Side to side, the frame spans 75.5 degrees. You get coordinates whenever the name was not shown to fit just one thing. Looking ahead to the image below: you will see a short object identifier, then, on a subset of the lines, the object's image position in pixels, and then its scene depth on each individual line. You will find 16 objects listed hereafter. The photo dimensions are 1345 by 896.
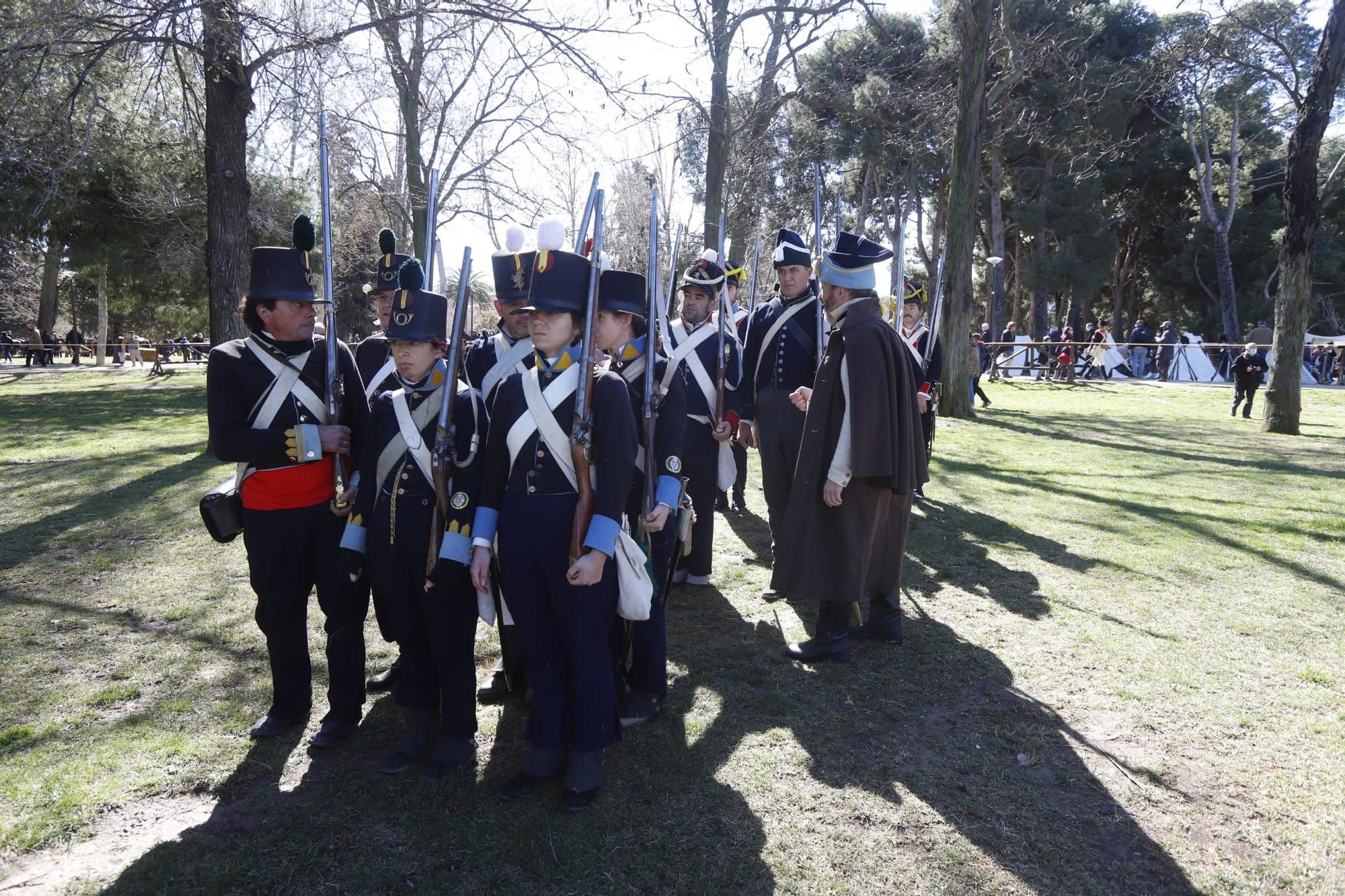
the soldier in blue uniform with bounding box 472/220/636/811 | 3.26
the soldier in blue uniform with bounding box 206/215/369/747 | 3.68
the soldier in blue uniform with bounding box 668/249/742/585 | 5.94
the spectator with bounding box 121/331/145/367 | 35.31
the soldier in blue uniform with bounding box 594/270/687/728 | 3.63
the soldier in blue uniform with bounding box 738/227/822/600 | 5.64
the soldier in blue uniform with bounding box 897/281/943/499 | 7.93
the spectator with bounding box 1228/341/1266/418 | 16.48
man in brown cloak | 4.49
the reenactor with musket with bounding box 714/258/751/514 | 6.55
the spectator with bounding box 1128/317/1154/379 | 30.33
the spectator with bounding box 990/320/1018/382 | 29.33
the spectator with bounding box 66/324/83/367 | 36.50
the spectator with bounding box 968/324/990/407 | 19.55
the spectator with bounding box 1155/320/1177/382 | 29.05
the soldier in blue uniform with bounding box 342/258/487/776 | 3.54
